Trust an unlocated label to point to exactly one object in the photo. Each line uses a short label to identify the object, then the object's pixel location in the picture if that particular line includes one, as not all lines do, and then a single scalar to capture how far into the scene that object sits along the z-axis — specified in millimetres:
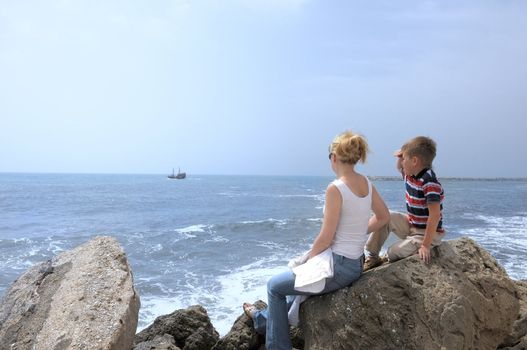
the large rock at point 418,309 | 4180
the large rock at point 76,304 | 4059
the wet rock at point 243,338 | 5430
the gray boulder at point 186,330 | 6070
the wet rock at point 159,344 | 5266
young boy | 4446
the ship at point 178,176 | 156625
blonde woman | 4199
